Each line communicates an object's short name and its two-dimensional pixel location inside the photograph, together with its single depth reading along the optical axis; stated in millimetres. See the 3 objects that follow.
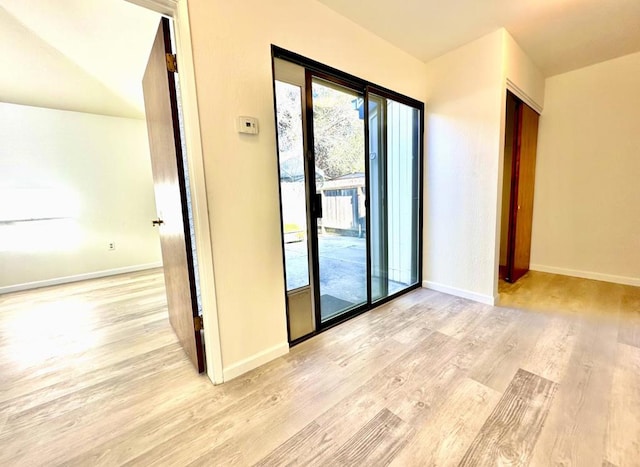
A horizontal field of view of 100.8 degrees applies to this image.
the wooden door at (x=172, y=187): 1520
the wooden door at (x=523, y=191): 2998
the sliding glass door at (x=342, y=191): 1914
